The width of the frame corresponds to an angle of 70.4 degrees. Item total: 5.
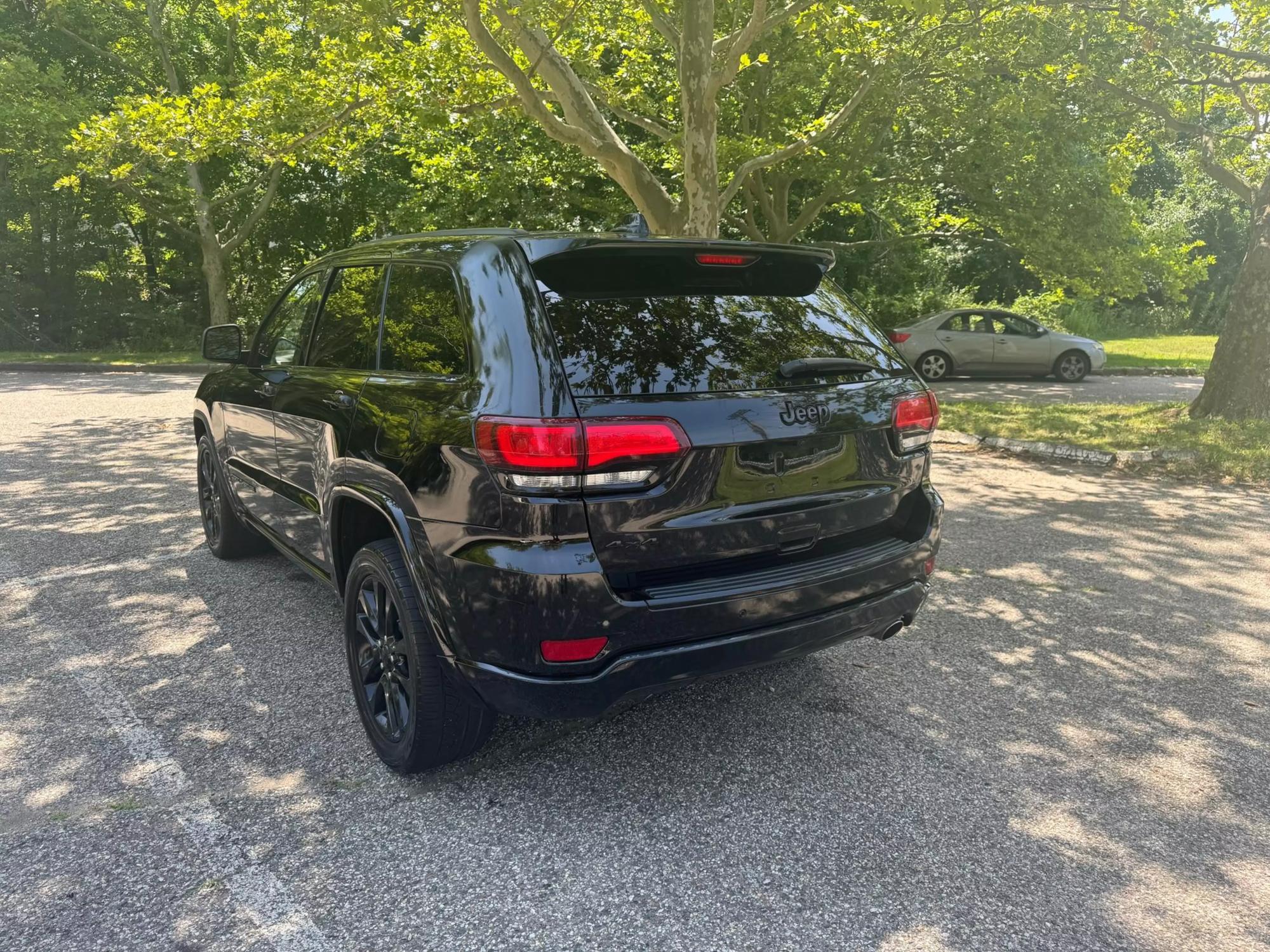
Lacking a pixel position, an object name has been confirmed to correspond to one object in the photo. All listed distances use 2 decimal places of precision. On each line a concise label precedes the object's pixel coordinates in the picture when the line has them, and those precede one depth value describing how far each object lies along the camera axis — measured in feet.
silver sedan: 57.82
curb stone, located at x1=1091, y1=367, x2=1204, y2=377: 62.39
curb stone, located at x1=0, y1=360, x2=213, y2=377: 63.72
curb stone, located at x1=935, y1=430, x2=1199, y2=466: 28.53
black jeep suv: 8.45
